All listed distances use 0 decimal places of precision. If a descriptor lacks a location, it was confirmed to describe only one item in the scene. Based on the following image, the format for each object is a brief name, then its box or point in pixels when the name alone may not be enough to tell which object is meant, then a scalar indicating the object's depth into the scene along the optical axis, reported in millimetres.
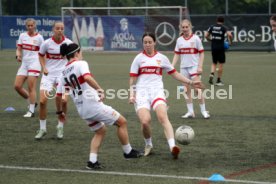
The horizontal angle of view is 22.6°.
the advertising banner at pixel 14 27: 42719
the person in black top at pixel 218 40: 24141
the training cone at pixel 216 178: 8815
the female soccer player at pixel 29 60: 15641
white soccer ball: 10898
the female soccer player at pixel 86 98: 9797
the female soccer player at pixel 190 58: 15438
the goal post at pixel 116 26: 38906
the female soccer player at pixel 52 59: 13000
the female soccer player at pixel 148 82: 10836
